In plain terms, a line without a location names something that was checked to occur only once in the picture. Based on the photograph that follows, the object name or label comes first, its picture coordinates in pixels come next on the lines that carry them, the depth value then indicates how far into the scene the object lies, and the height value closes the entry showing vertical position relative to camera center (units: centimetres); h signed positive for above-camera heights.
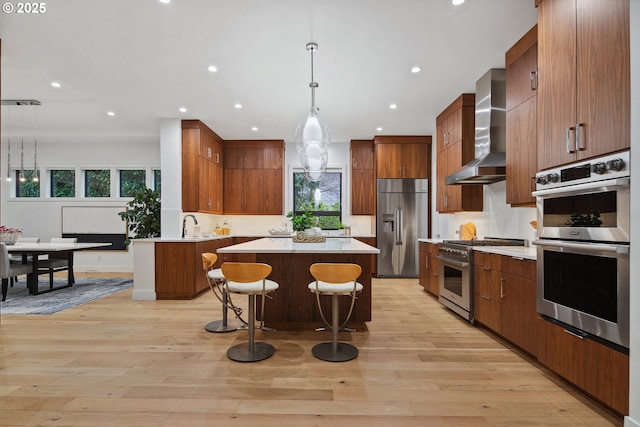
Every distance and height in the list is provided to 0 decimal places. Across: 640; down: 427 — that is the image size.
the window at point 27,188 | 745 +56
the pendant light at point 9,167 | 672 +91
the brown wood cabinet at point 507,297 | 271 -76
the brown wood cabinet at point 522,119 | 300 +88
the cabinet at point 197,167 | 554 +77
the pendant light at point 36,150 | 722 +135
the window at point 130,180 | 748 +73
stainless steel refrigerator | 657 -22
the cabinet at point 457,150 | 457 +89
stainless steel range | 367 -69
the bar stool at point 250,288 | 261 -59
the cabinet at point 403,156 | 664 +111
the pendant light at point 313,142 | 357 +77
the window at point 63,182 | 746 +69
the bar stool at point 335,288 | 261 -60
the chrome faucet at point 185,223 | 538 -16
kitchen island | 353 -84
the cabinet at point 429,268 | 475 -82
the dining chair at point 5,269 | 472 -81
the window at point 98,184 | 746 +65
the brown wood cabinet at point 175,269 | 489 -81
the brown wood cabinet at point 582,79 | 183 +81
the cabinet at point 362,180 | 701 +68
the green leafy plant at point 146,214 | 565 -1
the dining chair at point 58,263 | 550 -83
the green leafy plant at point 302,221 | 401 -10
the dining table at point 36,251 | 511 -57
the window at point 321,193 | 744 +44
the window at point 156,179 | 748 +74
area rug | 435 -123
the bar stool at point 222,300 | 340 -89
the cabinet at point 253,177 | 703 +74
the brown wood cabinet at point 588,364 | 181 -92
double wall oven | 184 -21
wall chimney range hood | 366 +94
